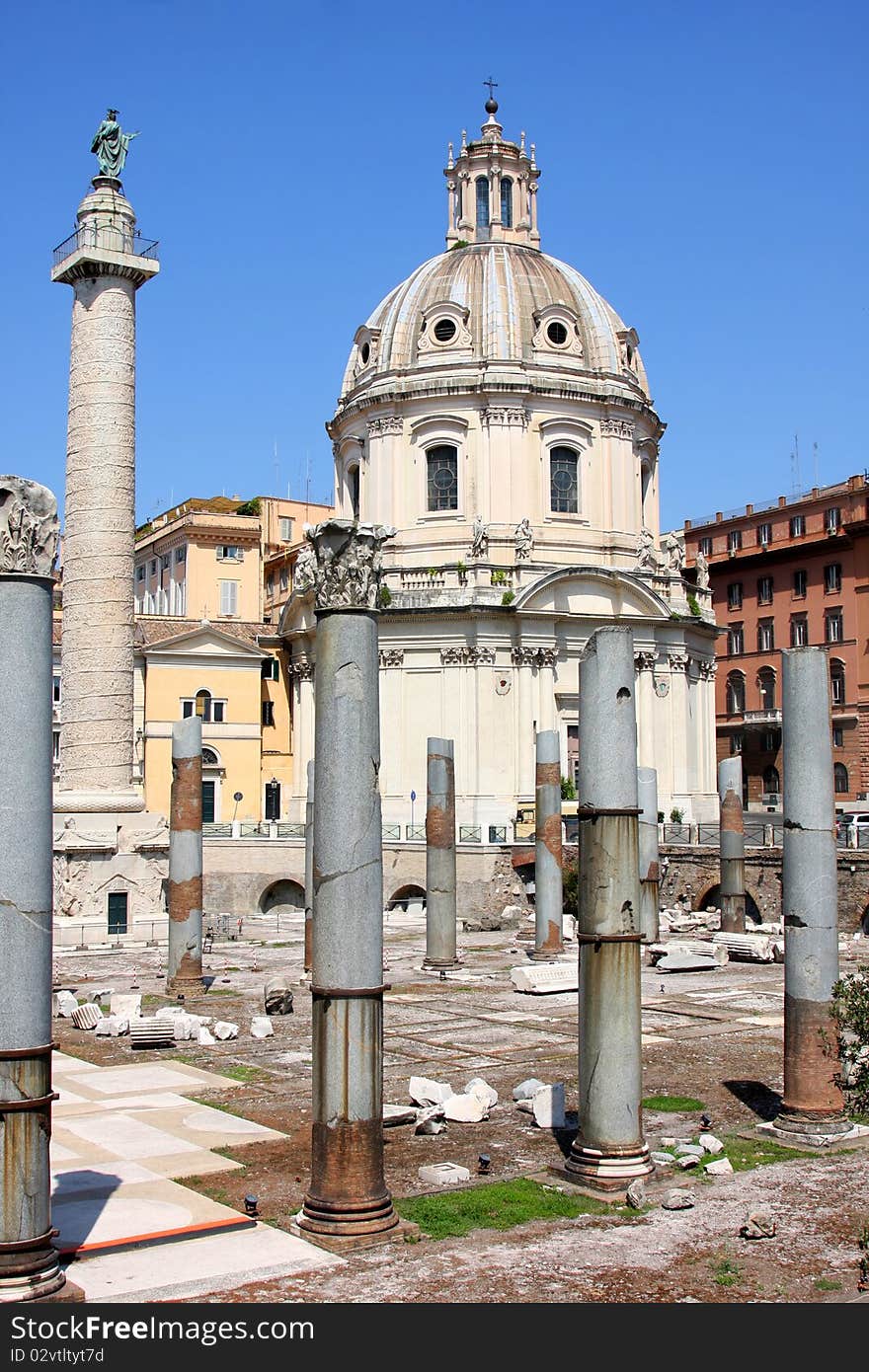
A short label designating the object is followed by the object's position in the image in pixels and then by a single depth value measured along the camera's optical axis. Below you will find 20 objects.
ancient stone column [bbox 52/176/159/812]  36.12
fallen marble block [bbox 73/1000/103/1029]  23.11
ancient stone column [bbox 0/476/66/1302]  9.70
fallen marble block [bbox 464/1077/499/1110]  16.45
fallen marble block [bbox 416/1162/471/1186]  13.34
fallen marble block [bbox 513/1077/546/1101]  16.98
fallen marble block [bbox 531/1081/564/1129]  15.81
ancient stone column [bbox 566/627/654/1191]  13.33
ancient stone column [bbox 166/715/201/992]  26.98
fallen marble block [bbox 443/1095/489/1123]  16.09
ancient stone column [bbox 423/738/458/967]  30.58
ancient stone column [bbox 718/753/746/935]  36.53
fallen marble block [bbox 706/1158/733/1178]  13.67
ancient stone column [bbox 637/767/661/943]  33.22
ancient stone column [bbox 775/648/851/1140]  15.27
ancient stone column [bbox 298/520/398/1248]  11.35
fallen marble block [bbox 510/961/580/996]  27.27
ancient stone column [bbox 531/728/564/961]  32.12
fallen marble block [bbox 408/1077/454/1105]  16.66
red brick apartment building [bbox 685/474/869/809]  65.69
